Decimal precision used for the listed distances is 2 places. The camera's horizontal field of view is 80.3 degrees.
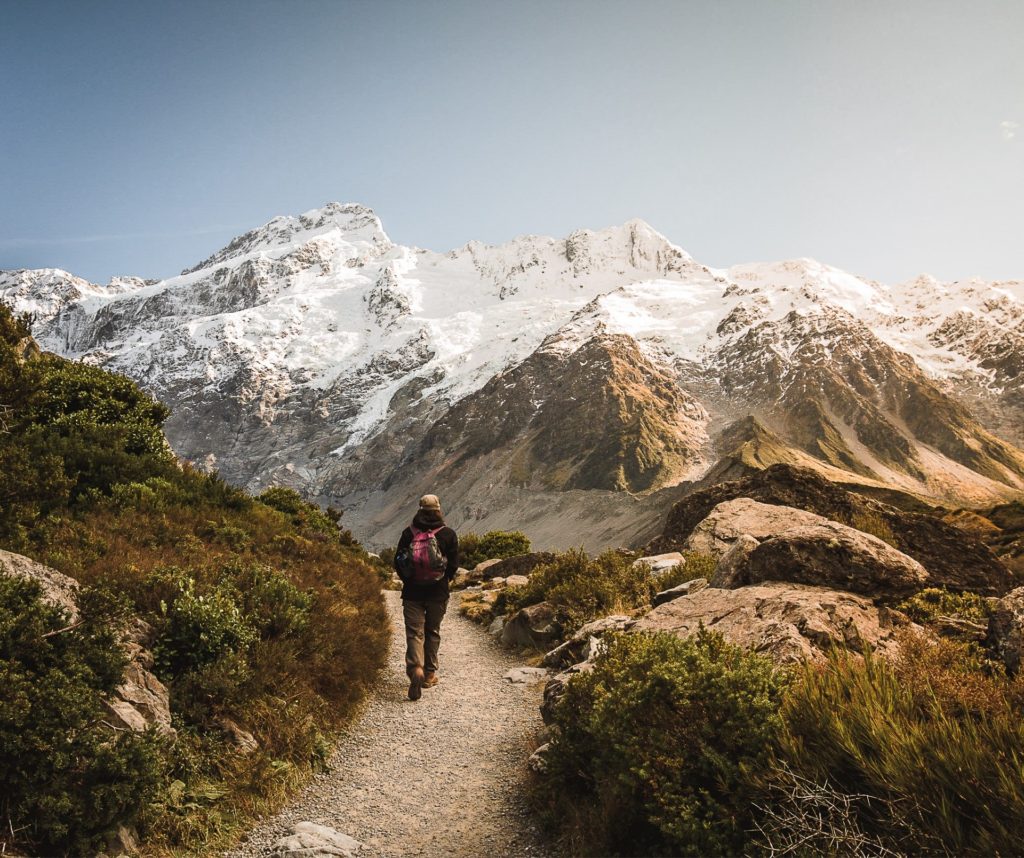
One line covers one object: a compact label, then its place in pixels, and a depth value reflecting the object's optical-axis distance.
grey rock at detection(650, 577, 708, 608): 11.85
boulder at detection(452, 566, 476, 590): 29.20
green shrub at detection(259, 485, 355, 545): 29.51
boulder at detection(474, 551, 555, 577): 28.78
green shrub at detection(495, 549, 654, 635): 12.79
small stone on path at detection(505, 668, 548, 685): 10.79
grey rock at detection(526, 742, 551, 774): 6.25
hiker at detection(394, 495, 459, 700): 9.79
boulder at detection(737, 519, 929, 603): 8.19
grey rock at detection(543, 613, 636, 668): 10.27
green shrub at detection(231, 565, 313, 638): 8.35
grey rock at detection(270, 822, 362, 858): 4.88
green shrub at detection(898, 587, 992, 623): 7.11
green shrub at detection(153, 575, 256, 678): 6.93
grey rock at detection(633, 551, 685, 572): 15.17
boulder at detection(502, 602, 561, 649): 13.05
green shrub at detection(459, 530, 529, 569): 42.19
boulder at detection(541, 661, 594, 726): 7.52
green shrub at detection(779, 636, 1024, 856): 3.17
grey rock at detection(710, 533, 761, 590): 9.66
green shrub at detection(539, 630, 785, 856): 4.14
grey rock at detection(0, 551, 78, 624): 6.09
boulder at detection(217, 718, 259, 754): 6.22
